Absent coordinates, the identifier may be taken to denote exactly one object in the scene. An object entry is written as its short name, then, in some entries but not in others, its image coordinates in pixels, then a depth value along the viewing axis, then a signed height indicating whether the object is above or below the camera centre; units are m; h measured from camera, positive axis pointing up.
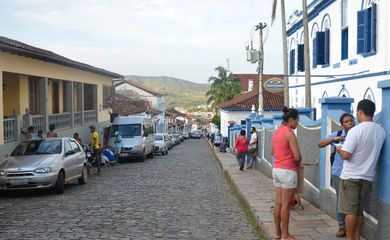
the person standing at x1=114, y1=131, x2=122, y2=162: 24.53 -1.55
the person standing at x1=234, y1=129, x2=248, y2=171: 18.08 -1.29
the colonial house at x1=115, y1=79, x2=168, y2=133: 76.57 +3.09
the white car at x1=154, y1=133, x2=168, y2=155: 34.22 -2.30
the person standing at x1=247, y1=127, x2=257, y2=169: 18.61 -1.33
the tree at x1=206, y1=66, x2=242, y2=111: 73.06 +3.71
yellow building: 16.67 +0.98
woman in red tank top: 6.55 -0.71
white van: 24.85 -1.19
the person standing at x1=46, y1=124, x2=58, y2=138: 16.88 -0.67
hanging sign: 22.31 +1.25
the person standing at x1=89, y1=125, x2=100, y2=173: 18.57 -1.17
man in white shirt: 5.55 -0.61
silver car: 11.84 -1.29
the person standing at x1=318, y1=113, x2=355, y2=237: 6.57 -0.45
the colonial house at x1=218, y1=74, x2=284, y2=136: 47.69 +0.59
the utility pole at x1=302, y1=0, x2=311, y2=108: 18.05 +1.92
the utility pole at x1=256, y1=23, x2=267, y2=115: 28.76 +2.54
